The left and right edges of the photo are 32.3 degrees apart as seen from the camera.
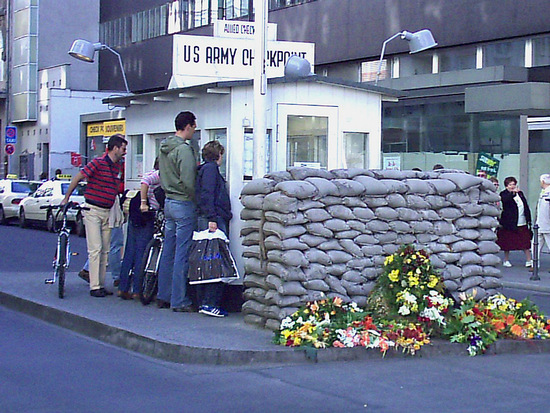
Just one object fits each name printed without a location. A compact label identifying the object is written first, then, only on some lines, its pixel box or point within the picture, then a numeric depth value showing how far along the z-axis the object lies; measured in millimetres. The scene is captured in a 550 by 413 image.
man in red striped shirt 11398
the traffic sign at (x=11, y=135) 38688
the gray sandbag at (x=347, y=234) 9305
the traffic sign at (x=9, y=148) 38494
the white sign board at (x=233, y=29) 14000
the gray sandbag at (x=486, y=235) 10125
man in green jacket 10160
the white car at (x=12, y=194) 31516
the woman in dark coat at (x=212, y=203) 9945
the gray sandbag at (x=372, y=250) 9438
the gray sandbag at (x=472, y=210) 10008
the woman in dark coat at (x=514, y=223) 17922
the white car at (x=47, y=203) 26219
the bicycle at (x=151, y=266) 10953
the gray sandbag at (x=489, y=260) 10125
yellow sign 34062
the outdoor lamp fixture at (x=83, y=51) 26141
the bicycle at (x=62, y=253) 11461
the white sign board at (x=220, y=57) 13336
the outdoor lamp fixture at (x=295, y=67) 12023
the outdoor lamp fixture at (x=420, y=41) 21156
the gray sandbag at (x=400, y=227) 9602
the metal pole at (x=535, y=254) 16130
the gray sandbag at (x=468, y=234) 9961
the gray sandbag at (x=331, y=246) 9202
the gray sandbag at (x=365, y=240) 9414
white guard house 10969
